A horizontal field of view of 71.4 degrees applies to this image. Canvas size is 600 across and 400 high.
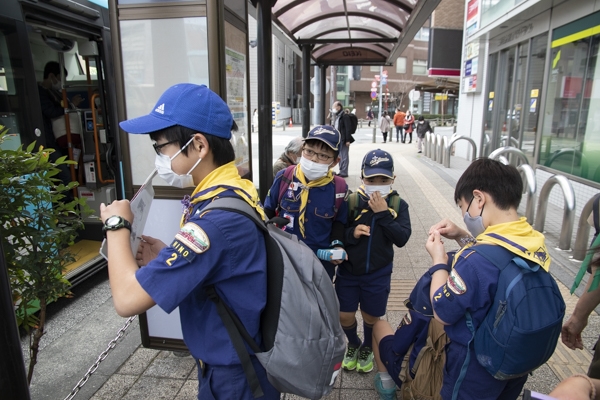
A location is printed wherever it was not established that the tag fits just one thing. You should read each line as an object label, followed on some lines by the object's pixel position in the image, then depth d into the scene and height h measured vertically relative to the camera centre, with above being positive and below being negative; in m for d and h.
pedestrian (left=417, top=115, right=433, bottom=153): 16.86 -0.87
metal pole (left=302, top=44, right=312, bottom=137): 7.91 +0.38
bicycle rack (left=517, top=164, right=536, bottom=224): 5.47 -1.09
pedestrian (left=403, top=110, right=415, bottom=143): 20.97 -0.79
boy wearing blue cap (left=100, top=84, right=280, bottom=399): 1.27 -0.44
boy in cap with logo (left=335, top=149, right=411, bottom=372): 2.67 -0.85
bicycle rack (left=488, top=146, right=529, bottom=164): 6.60 -0.73
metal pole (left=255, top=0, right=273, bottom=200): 4.55 +0.18
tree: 1.83 -0.56
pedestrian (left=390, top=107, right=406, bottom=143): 21.47 -0.70
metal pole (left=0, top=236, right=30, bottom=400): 1.39 -0.83
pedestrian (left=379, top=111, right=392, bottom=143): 21.95 -0.98
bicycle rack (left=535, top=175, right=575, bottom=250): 4.61 -1.17
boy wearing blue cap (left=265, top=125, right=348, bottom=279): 2.78 -0.61
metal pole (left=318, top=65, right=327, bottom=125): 10.33 +0.39
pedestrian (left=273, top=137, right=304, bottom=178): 4.46 -0.47
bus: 2.69 +0.21
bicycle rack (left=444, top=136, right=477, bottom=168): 10.96 -1.16
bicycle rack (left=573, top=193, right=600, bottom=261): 4.33 -1.32
